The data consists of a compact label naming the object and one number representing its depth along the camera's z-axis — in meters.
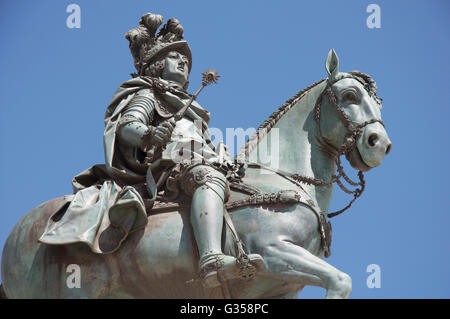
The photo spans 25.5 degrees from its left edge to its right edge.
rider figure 12.46
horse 12.49
